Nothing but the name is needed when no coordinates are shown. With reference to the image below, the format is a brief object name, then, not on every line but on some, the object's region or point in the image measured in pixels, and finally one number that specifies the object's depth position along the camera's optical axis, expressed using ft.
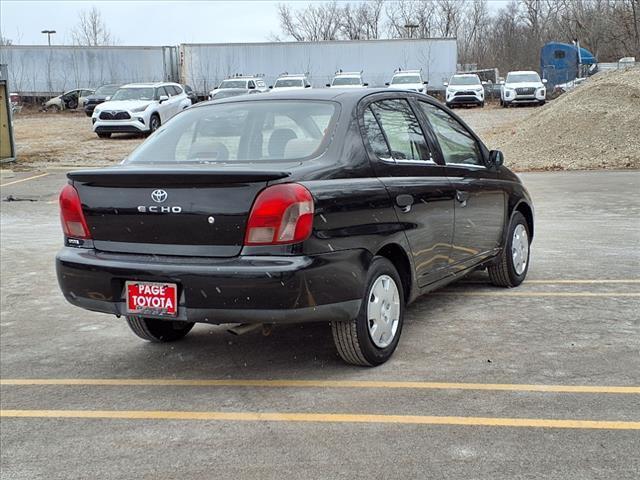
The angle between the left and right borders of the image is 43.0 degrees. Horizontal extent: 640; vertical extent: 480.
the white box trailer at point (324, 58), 149.69
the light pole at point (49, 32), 304.91
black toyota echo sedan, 14.24
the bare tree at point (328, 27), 300.20
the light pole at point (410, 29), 281.82
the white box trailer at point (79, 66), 155.63
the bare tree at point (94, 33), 335.88
